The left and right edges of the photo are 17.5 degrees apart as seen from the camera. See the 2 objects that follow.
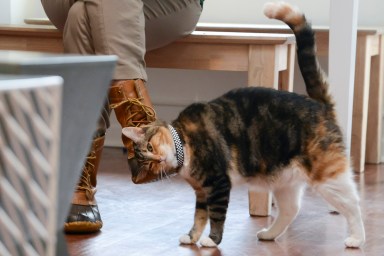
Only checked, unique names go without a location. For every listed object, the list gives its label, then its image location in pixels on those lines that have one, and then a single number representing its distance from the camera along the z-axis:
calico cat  2.41
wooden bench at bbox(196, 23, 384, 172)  3.29
